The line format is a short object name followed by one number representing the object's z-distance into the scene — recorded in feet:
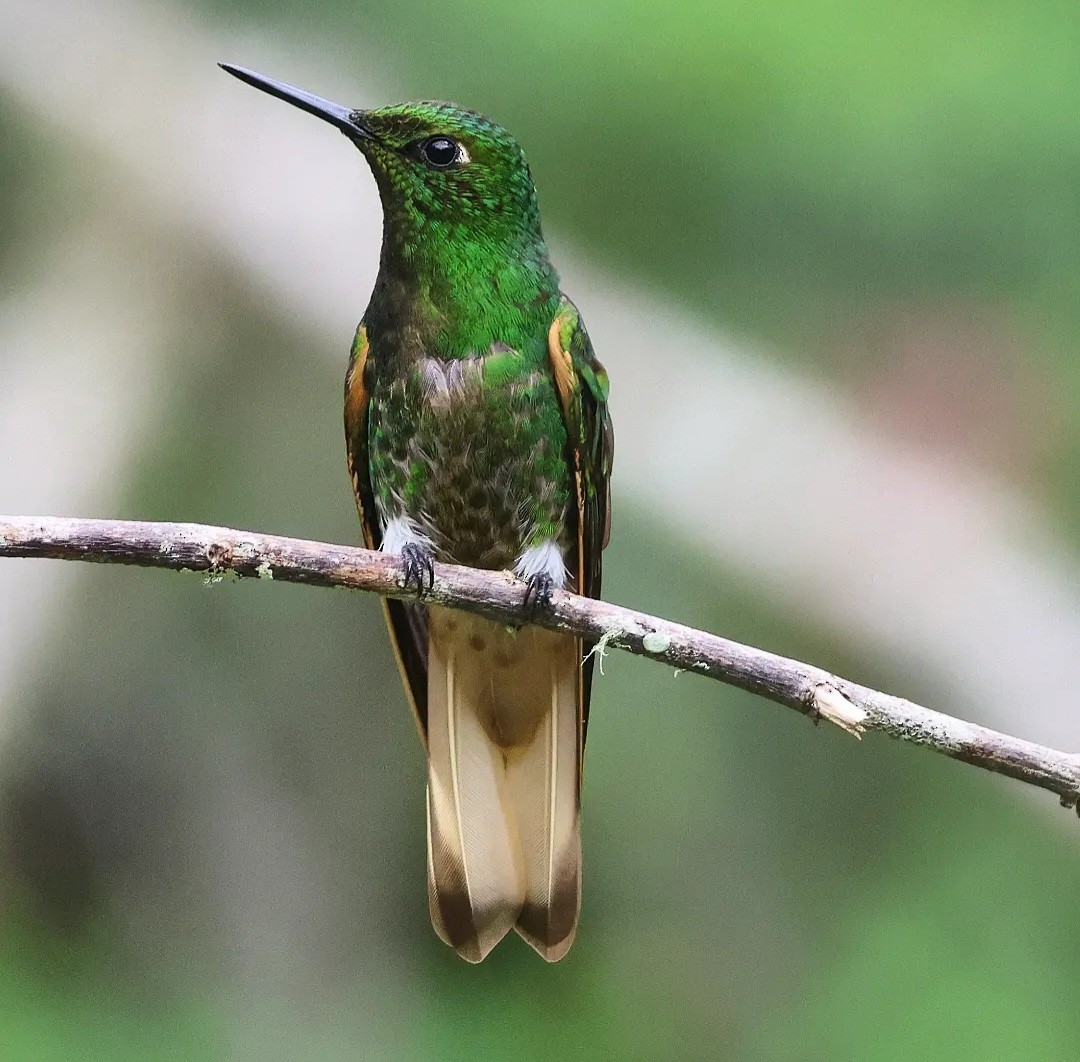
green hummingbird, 9.16
